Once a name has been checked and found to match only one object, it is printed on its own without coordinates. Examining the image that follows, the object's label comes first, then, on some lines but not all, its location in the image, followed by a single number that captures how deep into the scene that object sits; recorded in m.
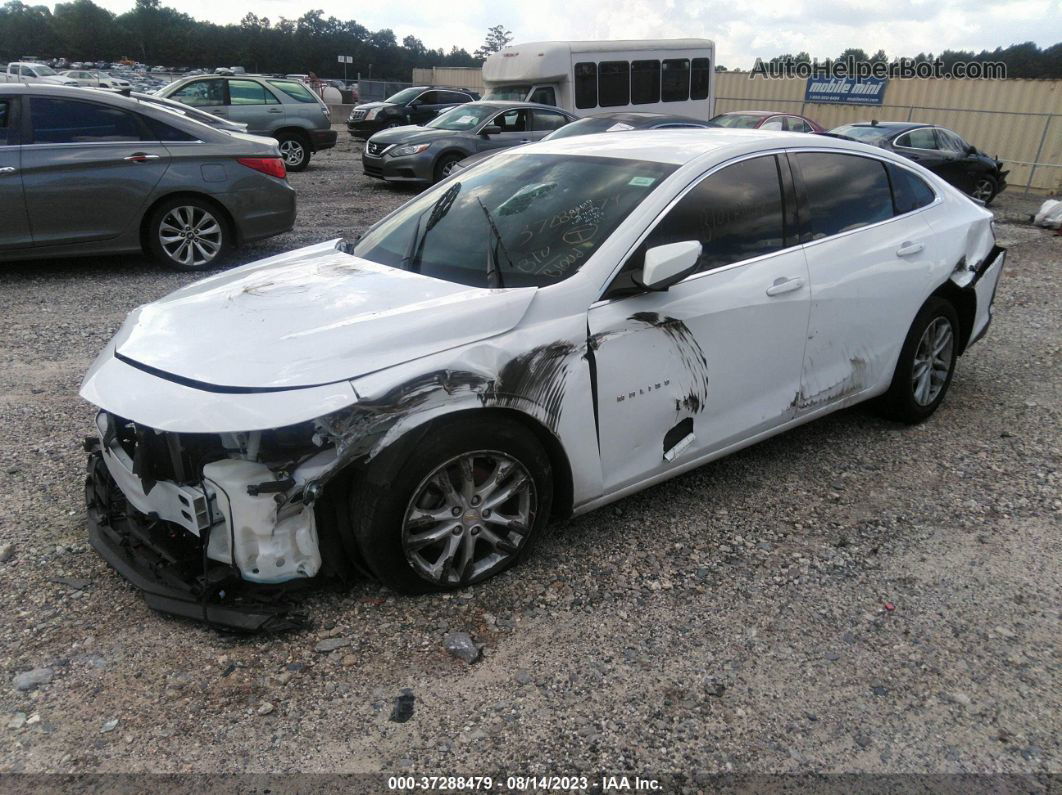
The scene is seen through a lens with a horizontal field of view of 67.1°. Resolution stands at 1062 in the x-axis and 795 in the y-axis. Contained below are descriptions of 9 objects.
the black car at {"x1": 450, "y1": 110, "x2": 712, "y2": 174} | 12.08
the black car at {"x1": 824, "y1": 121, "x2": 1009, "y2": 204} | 13.75
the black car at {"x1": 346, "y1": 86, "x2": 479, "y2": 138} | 20.61
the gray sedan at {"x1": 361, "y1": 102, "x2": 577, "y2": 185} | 12.83
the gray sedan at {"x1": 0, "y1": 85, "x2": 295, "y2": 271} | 6.73
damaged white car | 2.56
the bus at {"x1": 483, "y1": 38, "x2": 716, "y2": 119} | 16.45
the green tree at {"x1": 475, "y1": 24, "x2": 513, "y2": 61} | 113.03
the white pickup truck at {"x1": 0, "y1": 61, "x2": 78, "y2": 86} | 25.32
